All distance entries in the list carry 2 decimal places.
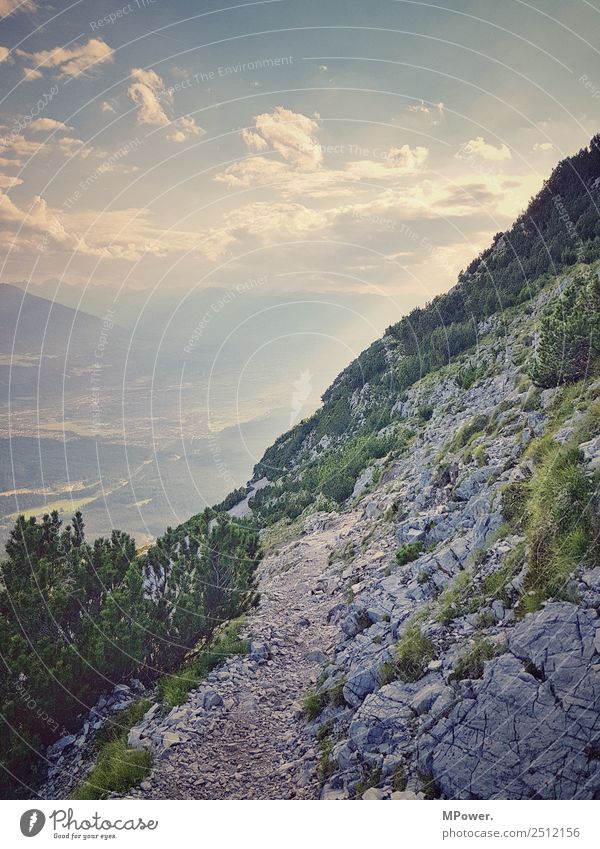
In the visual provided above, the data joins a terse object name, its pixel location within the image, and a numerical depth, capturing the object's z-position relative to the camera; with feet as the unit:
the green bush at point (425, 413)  100.32
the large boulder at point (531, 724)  21.01
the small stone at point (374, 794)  25.32
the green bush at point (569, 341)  43.70
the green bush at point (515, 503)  34.12
